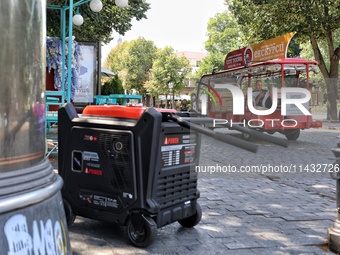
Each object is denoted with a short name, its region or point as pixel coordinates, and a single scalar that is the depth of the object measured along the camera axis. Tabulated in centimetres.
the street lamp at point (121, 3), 1058
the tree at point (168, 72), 5934
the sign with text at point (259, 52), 1795
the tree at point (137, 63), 6450
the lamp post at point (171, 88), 5753
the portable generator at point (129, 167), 346
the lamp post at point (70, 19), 838
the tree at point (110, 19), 1658
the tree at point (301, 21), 2095
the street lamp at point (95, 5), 1066
